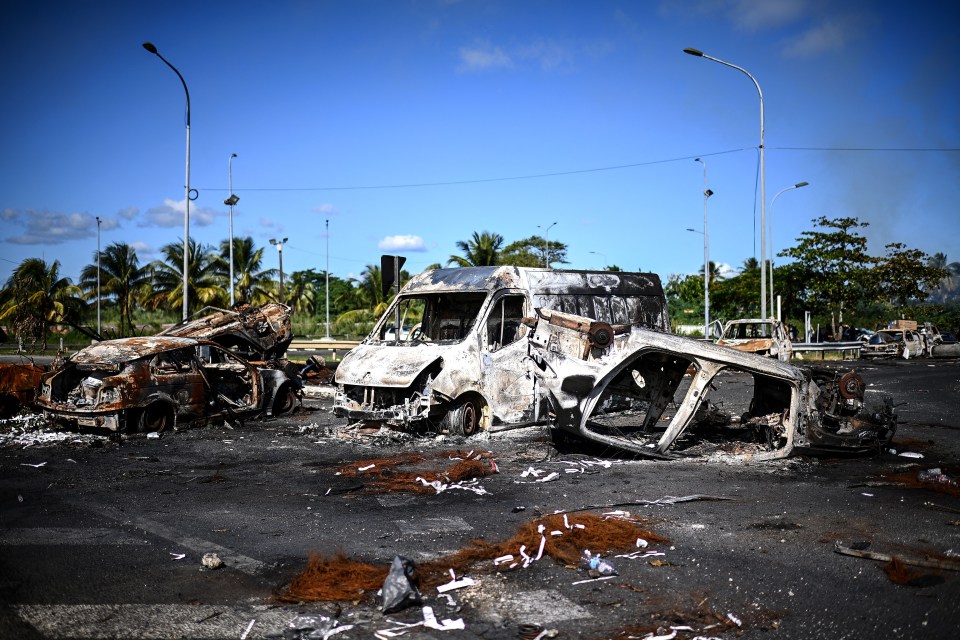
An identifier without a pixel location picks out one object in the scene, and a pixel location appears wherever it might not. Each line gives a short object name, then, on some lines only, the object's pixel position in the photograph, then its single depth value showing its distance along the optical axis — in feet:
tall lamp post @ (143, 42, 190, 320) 69.63
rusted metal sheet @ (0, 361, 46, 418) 40.86
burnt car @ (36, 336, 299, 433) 34.68
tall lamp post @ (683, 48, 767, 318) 72.02
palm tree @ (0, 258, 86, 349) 146.00
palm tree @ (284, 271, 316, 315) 194.59
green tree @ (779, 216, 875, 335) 131.34
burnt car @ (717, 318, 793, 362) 60.44
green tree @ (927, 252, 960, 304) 364.93
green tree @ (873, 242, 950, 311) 131.23
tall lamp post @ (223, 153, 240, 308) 112.27
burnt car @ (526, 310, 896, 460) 26.73
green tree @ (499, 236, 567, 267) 170.23
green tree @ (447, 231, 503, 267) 155.84
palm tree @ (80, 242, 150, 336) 166.20
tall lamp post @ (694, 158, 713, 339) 120.26
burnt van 32.07
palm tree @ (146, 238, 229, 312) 151.53
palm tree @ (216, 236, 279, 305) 163.22
